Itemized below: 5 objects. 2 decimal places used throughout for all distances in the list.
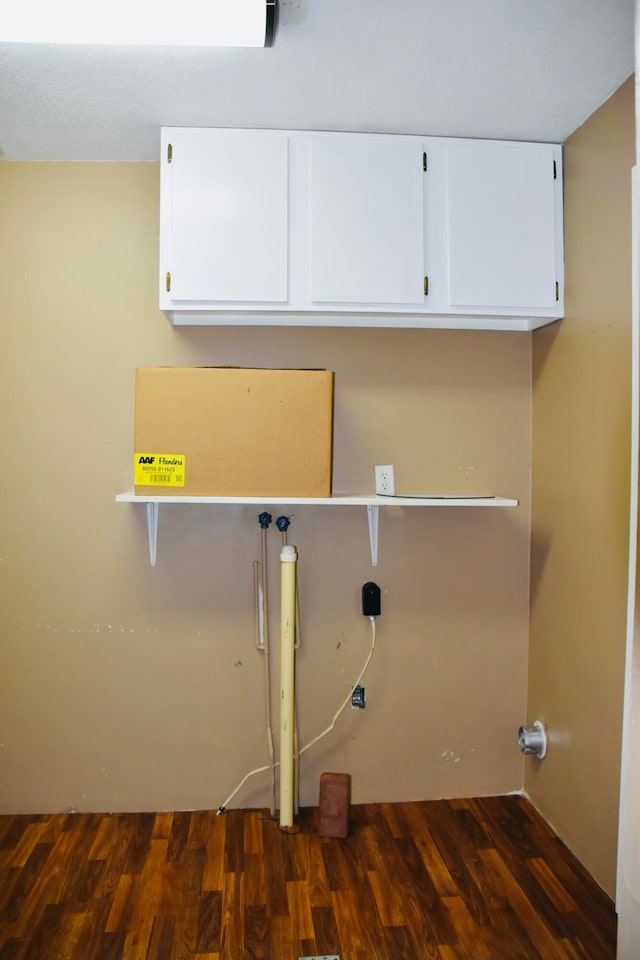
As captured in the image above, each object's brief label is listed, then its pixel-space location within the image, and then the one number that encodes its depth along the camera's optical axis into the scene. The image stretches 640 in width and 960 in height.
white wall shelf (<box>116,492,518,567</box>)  2.12
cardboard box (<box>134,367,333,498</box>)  2.12
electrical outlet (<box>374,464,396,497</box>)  2.41
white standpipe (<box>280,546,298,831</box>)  2.29
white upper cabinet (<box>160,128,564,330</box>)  2.09
